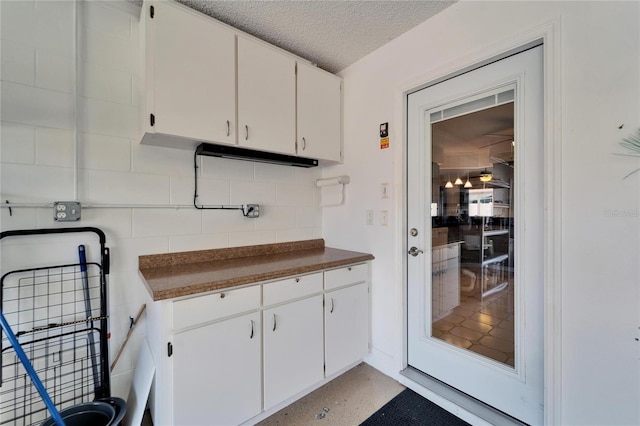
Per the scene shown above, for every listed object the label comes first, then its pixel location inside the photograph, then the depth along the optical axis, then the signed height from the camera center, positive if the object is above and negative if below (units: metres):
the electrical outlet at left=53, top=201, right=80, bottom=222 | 1.49 +0.01
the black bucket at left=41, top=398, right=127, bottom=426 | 1.38 -1.06
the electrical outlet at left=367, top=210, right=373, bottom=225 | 2.25 -0.04
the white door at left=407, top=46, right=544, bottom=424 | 1.49 -0.14
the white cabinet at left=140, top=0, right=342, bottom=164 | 1.52 +0.84
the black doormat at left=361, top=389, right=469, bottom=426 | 1.64 -1.31
